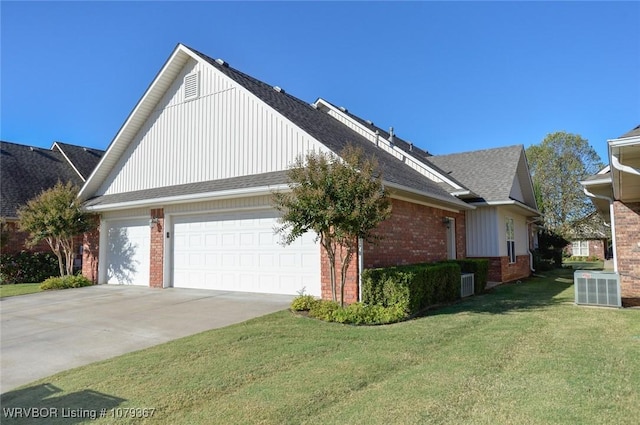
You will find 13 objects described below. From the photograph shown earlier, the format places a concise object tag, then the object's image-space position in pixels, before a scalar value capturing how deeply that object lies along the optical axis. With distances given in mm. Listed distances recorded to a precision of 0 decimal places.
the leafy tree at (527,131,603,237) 32375
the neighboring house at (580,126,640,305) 10133
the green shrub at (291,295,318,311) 9008
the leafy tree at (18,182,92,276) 15133
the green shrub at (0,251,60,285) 17906
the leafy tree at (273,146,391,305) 8086
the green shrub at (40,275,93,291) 14781
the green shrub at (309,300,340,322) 8212
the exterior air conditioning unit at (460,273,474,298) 11617
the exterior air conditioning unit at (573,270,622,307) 9602
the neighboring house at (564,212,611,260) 31969
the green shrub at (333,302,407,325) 7945
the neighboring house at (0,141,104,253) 19328
